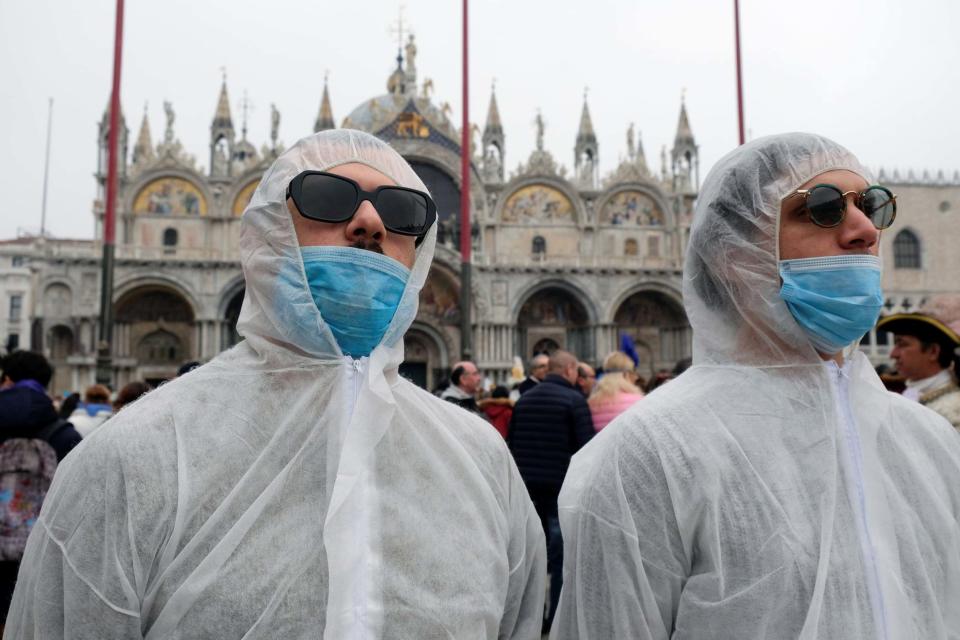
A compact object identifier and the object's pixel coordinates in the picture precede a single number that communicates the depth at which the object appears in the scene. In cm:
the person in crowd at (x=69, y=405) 653
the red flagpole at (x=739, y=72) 1425
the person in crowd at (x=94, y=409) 633
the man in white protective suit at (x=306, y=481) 158
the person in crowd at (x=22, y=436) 415
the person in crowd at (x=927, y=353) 376
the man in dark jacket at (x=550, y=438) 582
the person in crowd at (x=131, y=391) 608
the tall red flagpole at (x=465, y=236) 1371
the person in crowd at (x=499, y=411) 736
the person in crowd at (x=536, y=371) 809
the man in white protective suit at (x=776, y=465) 186
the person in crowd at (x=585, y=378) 802
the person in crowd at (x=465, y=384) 703
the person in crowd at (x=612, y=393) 622
